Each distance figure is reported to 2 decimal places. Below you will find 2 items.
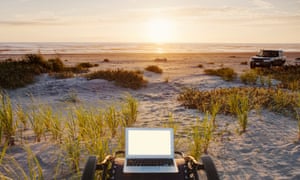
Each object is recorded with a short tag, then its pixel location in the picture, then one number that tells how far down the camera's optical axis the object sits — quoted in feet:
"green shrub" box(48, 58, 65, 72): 39.14
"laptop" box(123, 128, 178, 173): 7.12
